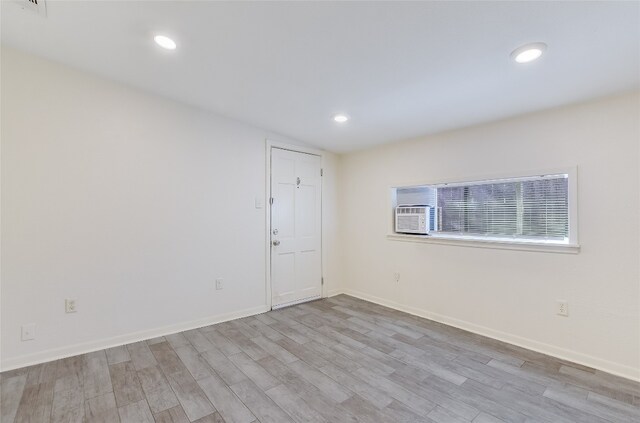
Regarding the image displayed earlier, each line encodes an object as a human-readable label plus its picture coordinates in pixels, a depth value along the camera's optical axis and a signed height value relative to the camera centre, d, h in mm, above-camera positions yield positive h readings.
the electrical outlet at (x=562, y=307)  2361 -808
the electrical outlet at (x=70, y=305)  2430 -793
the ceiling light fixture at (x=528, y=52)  1669 +966
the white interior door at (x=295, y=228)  3695 -209
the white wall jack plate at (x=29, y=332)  2262 -950
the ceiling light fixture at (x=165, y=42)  1990 +1227
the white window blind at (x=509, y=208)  2506 +32
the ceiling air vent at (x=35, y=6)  1802 +1349
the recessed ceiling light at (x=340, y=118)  2967 +1008
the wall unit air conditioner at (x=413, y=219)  3371 -86
